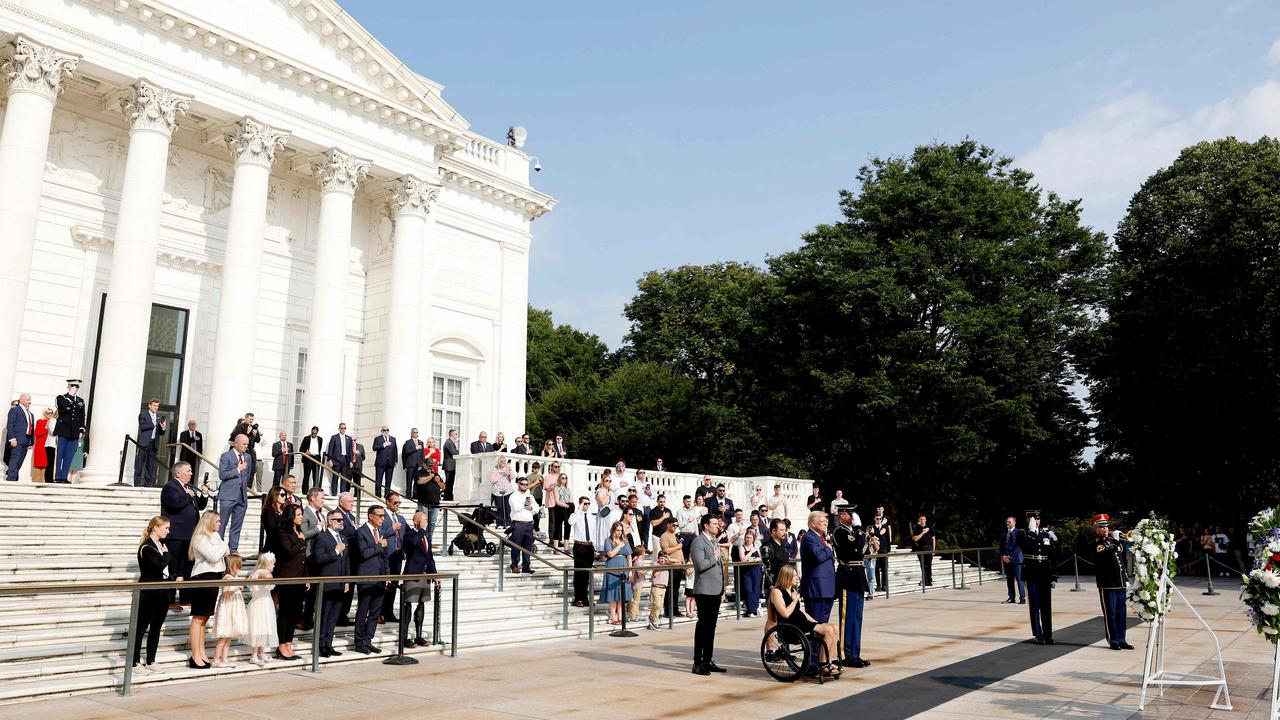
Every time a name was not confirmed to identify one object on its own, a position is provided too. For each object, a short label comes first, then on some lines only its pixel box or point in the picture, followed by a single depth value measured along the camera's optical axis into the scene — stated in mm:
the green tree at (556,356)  60844
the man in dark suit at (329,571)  12375
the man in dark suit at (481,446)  25953
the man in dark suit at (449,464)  24891
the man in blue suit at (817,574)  11711
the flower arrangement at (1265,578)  8766
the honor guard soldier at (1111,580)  14164
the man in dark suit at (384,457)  23547
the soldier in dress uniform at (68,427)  18938
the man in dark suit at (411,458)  23641
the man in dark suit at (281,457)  21109
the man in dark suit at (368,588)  12852
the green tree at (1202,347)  31594
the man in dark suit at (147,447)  20453
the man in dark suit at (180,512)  12820
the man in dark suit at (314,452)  22562
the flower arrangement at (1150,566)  10250
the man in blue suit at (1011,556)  22141
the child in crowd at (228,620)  11055
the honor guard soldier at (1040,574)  14727
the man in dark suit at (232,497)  15656
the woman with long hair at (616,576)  16938
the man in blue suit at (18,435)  18453
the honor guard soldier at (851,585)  12383
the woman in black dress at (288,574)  11938
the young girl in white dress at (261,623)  11219
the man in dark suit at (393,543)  13859
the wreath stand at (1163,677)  9453
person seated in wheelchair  11016
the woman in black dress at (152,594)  10562
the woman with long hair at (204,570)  11008
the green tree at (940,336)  34719
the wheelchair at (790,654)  10867
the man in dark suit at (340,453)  22828
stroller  19406
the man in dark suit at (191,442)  20906
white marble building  21562
